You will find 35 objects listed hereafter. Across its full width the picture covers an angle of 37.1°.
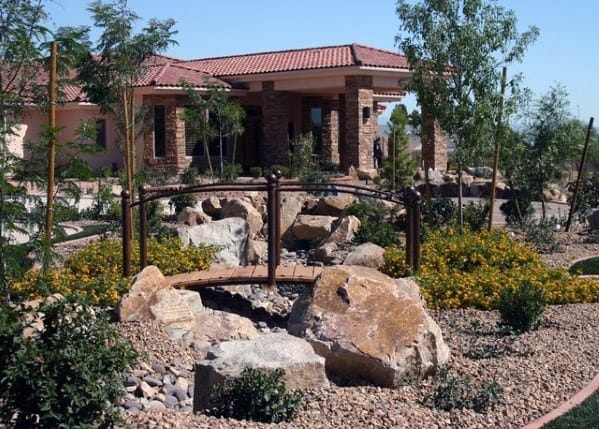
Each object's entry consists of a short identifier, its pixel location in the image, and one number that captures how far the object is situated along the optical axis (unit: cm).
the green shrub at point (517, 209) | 1925
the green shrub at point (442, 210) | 1752
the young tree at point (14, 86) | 845
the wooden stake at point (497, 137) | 1525
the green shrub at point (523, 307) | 884
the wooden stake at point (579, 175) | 1815
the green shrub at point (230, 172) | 2939
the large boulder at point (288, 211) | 1748
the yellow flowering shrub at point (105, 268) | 1034
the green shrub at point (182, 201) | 2052
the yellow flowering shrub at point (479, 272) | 1027
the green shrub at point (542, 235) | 1577
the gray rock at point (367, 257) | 1234
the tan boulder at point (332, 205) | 1845
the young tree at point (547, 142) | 1812
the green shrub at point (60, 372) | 522
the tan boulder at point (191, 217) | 1858
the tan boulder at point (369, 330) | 747
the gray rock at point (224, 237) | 1412
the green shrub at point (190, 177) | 2898
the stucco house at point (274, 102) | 3161
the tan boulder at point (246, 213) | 1764
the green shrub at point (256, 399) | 614
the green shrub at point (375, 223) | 1445
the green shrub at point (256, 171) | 3183
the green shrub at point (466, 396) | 667
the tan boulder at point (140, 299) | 910
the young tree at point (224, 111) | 2980
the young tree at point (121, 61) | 1539
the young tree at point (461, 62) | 1515
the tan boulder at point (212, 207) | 1950
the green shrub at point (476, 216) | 1731
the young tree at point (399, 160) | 2741
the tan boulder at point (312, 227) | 1666
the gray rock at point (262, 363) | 658
